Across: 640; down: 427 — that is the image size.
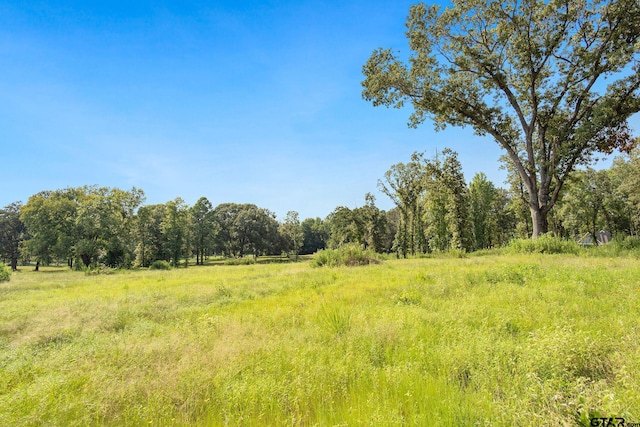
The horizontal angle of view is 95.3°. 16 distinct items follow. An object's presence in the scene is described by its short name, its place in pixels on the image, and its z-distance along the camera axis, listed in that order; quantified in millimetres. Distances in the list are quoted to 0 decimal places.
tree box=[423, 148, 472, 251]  39625
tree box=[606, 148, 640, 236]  37375
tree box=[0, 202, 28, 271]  60969
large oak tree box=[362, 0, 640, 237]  17141
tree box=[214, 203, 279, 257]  68731
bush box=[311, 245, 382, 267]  19769
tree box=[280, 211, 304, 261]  76812
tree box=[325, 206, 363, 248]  54309
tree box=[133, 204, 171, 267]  50031
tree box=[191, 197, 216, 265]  60156
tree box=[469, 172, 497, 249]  49531
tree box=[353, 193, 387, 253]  55188
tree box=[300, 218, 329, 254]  99188
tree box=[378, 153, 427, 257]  46188
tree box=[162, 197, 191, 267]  50500
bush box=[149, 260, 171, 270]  39912
